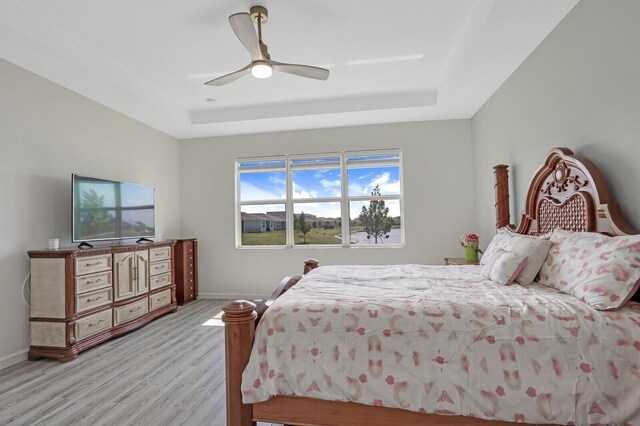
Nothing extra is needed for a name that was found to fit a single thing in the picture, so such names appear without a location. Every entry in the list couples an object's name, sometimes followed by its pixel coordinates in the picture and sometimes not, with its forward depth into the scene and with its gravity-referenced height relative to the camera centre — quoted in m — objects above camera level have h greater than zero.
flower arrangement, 3.82 -0.25
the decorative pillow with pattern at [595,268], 1.50 -0.26
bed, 1.38 -0.61
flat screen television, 3.33 +0.20
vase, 3.77 -0.40
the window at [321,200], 5.04 +0.35
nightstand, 3.75 -0.49
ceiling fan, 2.22 +1.27
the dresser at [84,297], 2.93 -0.65
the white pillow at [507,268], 2.16 -0.32
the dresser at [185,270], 4.85 -0.65
